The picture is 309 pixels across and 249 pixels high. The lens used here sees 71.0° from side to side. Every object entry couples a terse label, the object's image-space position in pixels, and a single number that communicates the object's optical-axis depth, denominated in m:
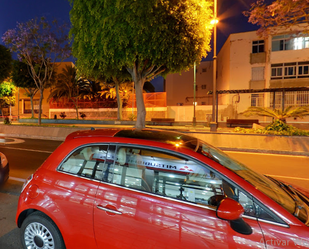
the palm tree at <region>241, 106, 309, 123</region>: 11.70
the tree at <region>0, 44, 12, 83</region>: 20.88
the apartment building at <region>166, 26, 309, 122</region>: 26.27
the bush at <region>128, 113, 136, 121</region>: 27.00
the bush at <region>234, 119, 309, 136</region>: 10.38
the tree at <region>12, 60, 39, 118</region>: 26.94
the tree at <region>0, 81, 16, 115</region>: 32.34
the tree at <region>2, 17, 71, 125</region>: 16.12
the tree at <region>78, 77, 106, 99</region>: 34.47
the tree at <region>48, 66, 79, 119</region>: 32.41
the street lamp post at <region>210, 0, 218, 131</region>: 11.99
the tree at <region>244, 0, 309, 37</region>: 8.93
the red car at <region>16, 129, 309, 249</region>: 1.77
